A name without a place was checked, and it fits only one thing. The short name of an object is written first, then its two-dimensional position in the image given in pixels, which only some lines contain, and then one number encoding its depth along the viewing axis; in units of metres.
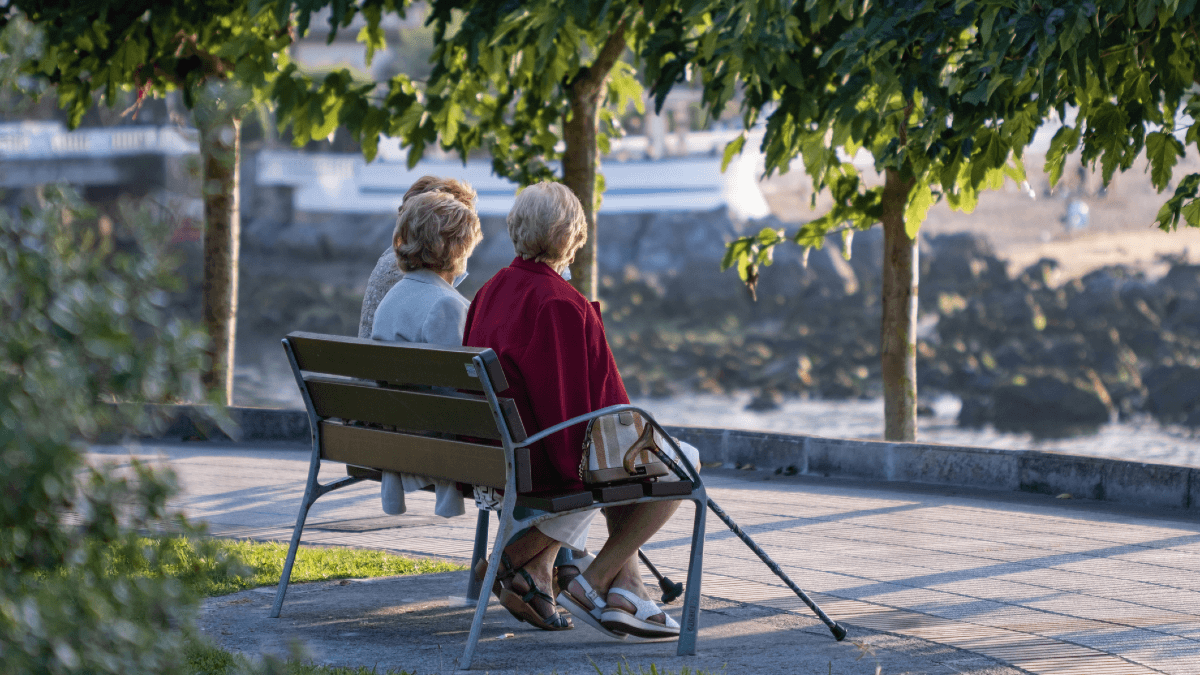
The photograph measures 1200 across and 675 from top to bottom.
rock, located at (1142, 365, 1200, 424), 67.31
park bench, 7.57
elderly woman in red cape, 8.09
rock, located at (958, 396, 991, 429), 67.31
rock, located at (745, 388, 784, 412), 74.25
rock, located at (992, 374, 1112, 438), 66.69
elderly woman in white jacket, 8.87
